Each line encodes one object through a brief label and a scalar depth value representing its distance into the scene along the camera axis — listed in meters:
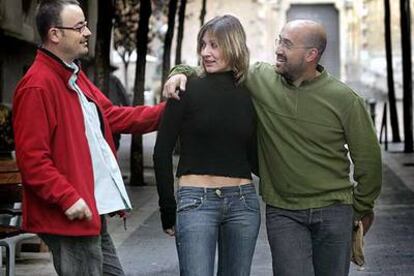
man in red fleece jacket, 4.64
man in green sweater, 5.05
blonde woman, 4.93
